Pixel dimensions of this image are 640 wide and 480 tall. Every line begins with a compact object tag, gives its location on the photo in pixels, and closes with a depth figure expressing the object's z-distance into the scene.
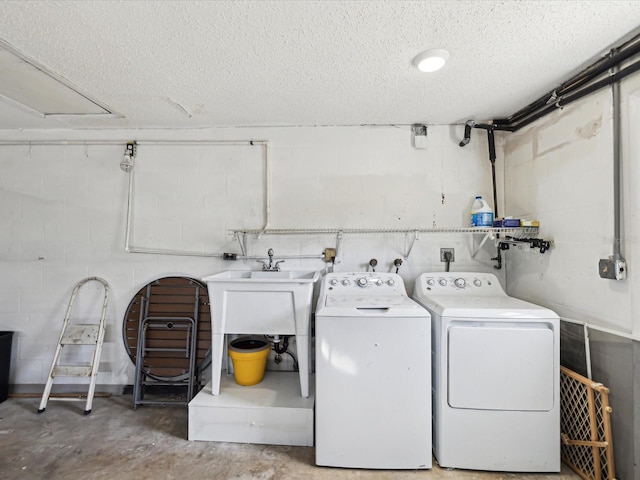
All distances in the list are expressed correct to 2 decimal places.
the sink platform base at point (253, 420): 1.87
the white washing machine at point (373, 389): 1.65
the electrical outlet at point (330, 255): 2.43
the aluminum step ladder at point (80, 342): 2.24
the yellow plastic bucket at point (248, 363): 2.15
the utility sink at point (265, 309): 1.98
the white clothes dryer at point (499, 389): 1.61
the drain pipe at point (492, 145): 2.36
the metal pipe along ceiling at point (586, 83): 1.42
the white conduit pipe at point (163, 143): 2.48
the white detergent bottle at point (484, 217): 2.21
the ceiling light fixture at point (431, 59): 1.50
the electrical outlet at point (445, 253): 2.43
